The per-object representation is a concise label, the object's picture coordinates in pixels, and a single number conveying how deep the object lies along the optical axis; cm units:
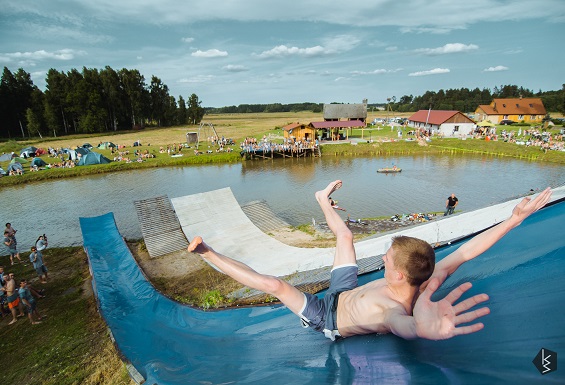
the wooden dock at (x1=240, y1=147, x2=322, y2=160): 3647
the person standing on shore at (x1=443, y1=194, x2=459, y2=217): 1340
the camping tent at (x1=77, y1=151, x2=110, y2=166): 3294
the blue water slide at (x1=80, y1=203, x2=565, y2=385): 206
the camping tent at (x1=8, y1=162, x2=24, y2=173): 2966
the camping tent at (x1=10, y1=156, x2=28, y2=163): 3341
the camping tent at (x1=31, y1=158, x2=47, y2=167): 3175
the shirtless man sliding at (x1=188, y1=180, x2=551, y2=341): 186
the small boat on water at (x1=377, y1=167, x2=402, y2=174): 2625
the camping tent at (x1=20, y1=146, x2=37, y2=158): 3791
